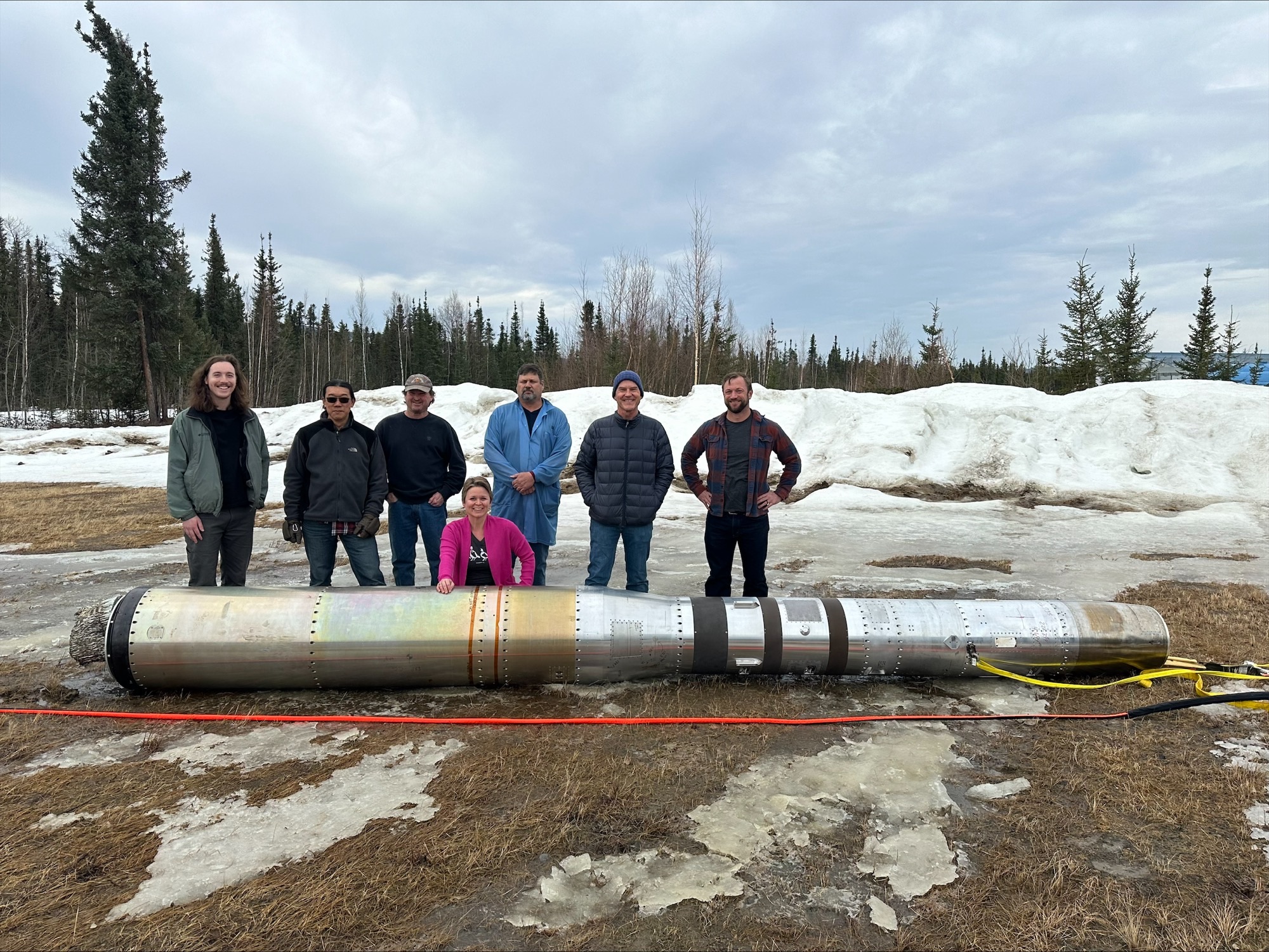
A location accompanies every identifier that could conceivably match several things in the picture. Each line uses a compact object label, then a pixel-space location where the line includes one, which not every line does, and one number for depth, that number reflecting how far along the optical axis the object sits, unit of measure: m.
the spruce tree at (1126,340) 29.42
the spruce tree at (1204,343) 31.56
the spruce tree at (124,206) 27.91
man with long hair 4.55
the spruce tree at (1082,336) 30.97
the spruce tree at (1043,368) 39.20
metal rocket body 4.05
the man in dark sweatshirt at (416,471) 5.52
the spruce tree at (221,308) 45.78
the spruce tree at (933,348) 37.03
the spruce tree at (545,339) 66.25
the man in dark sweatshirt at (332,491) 5.00
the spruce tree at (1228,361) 32.19
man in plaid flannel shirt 5.30
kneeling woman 4.46
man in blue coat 5.55
